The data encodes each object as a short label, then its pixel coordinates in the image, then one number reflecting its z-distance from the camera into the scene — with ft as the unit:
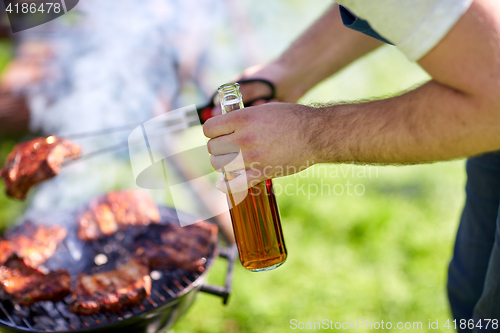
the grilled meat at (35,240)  4.71
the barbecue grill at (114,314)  4.28
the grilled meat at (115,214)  4.87
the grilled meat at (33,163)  4.58
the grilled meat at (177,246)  4.63
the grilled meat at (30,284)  4.42
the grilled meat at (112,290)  4.36
